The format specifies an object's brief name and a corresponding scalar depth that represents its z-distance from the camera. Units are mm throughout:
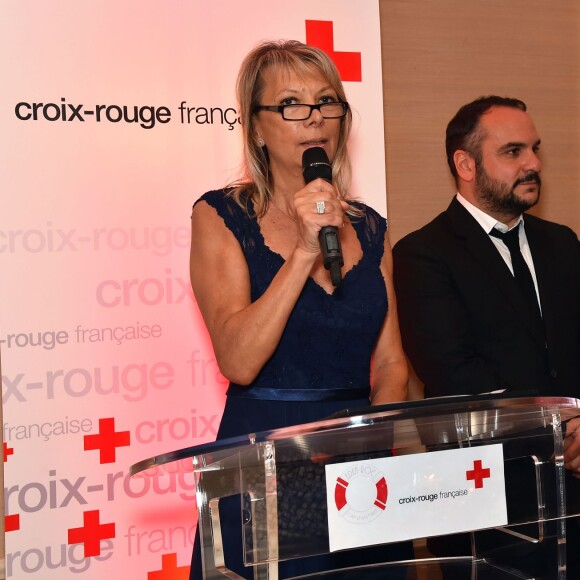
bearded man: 2586
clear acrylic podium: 1230
